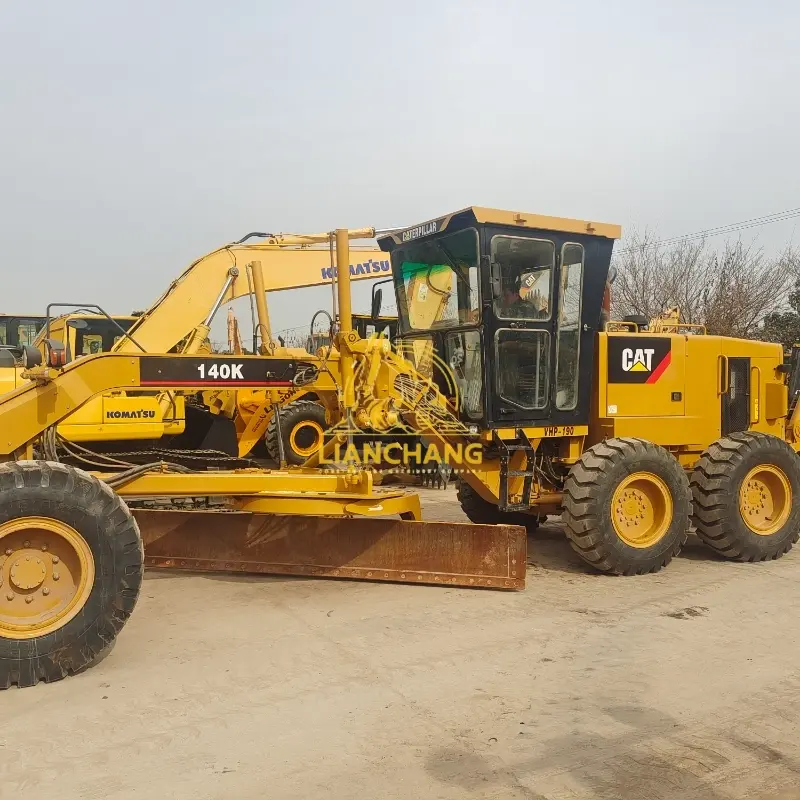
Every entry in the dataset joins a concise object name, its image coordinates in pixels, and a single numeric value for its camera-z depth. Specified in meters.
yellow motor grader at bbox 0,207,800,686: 5.09
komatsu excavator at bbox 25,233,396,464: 9.23
